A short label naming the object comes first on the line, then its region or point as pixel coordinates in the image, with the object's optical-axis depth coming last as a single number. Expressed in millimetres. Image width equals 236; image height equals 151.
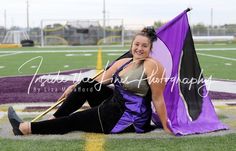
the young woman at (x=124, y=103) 6509
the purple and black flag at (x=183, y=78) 7084
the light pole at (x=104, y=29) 57385
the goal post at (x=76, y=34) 56718
